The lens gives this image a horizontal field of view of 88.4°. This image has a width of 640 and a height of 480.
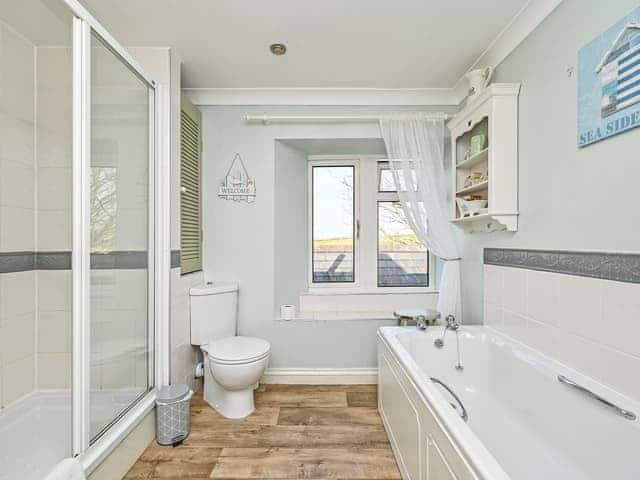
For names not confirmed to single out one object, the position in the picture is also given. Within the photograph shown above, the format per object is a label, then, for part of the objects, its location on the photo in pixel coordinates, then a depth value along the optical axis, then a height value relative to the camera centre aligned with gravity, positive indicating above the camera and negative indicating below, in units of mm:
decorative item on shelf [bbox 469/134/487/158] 1974 +582
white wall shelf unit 1797 +497
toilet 1987 -706
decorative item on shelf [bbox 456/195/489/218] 2001 +217
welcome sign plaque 2580 +425
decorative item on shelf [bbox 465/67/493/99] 1989 +991
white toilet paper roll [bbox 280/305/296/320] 2609 -585
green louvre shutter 2256 +371
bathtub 1073 -728
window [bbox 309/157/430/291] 3031 +4
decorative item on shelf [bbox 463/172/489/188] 1997 +389
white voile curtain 2402 +453
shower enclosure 1412 +5
